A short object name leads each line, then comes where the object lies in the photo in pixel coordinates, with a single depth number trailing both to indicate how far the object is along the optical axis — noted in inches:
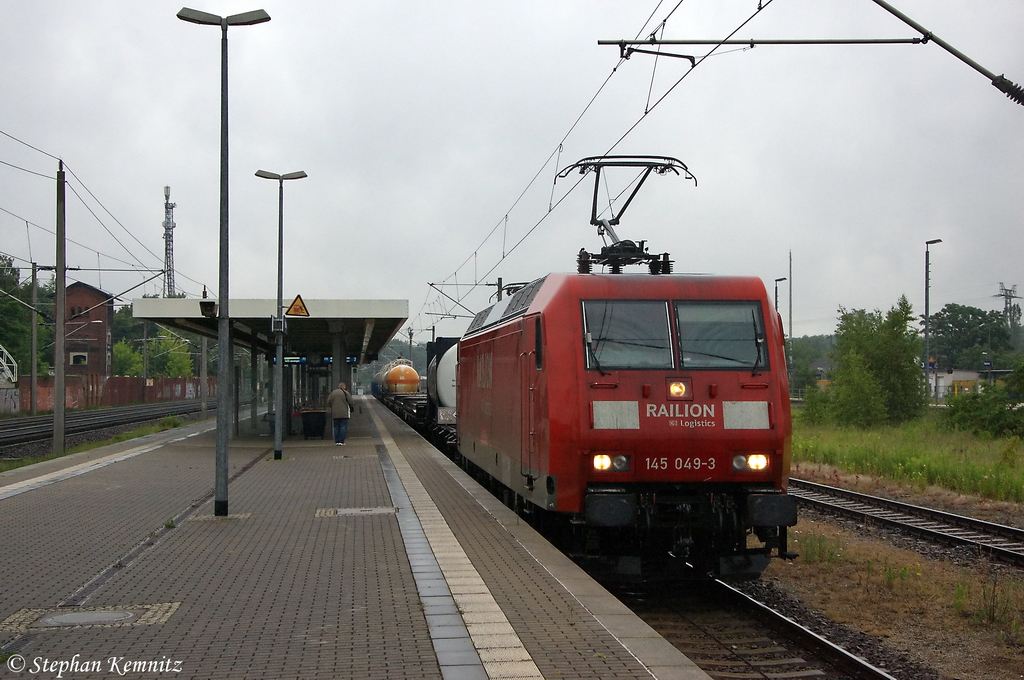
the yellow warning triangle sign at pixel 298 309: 742.5
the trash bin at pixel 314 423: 1079.6
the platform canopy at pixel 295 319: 959.0
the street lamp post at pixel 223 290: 454.3
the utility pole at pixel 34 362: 1451.4
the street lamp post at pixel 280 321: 781.9
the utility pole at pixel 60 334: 906.7
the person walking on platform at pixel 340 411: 919.7
